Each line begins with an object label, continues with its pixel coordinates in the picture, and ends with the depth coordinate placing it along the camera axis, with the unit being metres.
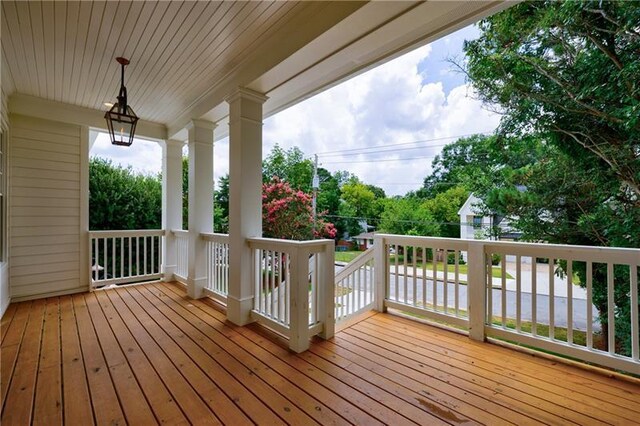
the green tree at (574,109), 2.55
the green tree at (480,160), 3.81
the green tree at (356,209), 12.95
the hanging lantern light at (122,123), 2.70
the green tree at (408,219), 9.34
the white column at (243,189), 2.82
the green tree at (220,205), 7.61
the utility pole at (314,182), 7.55
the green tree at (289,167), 9.23
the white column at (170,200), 4.68
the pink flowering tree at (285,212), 6.61
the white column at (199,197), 3.76
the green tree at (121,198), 5.78
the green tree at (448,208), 8.26
